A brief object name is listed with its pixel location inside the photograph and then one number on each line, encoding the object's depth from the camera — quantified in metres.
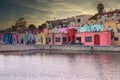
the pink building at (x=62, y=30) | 50.55
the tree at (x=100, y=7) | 58.81
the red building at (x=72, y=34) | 45.66
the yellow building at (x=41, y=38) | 48.72
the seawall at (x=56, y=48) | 38.08
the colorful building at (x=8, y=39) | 55.80
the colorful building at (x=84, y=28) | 45.81
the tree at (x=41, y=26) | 68.71
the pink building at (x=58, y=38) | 46.23
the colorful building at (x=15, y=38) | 56.43
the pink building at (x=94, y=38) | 40.65
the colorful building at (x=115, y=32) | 41.06
